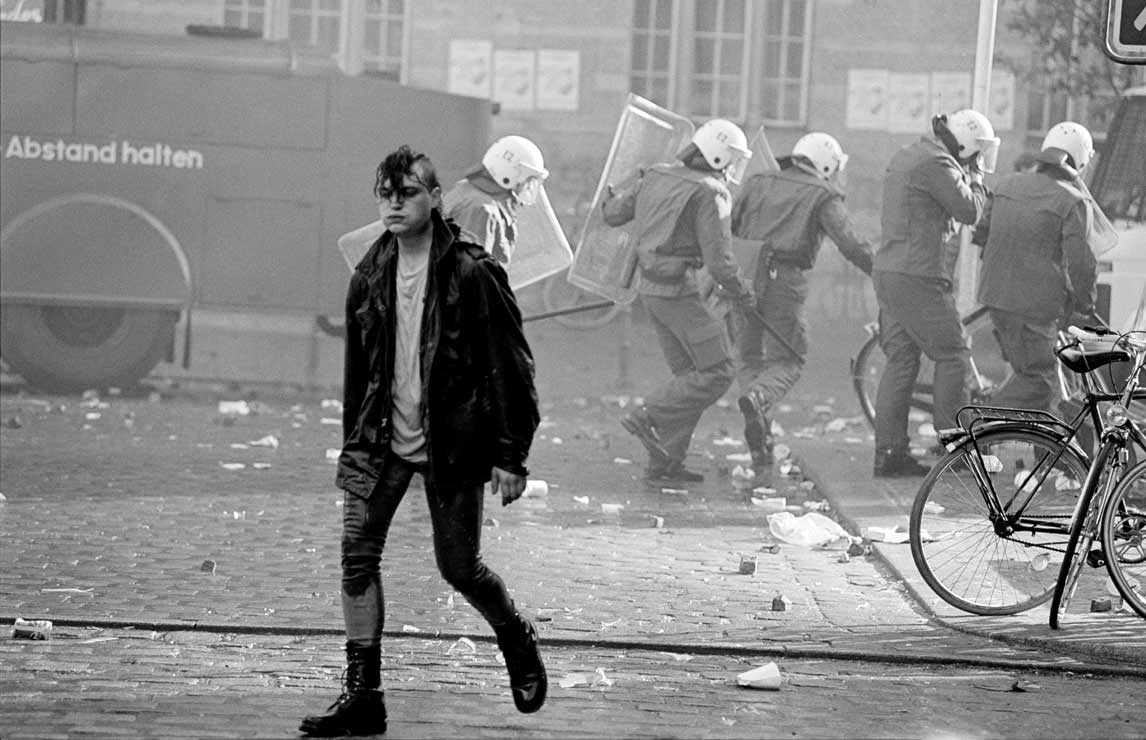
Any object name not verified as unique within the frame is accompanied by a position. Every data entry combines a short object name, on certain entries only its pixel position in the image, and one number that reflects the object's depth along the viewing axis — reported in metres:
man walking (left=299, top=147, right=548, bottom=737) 11.22
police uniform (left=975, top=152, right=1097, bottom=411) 20.87
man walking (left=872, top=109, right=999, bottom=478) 21.87
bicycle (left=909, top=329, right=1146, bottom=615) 14.83
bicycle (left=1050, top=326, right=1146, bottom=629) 14.30
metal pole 26.00
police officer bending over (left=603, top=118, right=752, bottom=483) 22.36
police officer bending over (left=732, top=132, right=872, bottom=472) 23.66
